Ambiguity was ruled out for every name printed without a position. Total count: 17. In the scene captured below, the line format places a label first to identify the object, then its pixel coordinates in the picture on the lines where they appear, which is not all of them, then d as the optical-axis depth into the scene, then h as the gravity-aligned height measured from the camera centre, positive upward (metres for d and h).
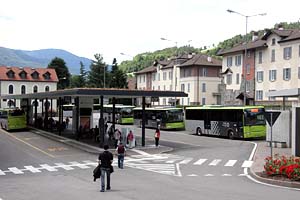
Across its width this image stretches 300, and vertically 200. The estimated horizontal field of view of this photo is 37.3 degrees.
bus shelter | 30.14 +0.82
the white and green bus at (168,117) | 53.19 -1.41
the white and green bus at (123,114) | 68.75 -1.39
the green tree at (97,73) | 126.45 +9.32
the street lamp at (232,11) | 49.67 +10.67
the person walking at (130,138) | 32.91 -2.43
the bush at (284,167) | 17.38 -2.48
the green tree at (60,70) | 130.38 +10.35
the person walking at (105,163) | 15.64 -2.06
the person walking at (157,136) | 32.88 -2.26
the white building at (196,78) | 85.81 +5.47
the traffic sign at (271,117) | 21.08 -0.51
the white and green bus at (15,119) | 51.70 -1.69
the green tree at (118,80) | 111.22 +6.34
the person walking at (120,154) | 22.34 -2.46
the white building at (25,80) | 107.75 +6.00
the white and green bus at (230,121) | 39.12 -1.41
